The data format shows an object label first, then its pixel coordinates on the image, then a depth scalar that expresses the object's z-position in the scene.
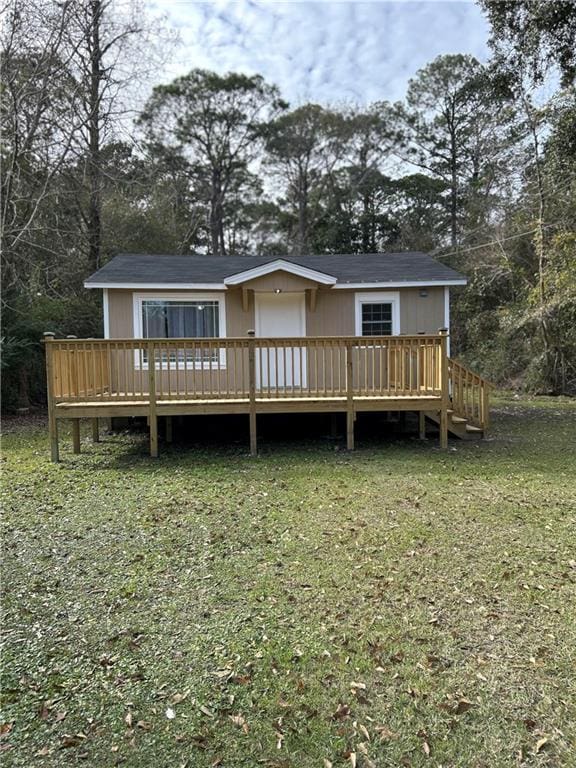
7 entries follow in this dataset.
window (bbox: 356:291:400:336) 9.75
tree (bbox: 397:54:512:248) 23.44
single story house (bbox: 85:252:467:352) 9.26
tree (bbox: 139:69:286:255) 24.23
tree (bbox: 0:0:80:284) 11.80
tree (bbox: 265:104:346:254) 25.61
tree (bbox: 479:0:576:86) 10.80
